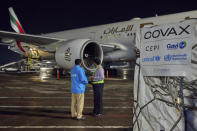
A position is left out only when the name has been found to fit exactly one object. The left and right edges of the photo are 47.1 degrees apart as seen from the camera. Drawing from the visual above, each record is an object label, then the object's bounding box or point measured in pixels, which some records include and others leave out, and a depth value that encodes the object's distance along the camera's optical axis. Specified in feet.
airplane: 42.32
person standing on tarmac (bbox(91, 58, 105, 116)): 18.71
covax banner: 8.89
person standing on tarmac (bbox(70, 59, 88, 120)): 17.53
